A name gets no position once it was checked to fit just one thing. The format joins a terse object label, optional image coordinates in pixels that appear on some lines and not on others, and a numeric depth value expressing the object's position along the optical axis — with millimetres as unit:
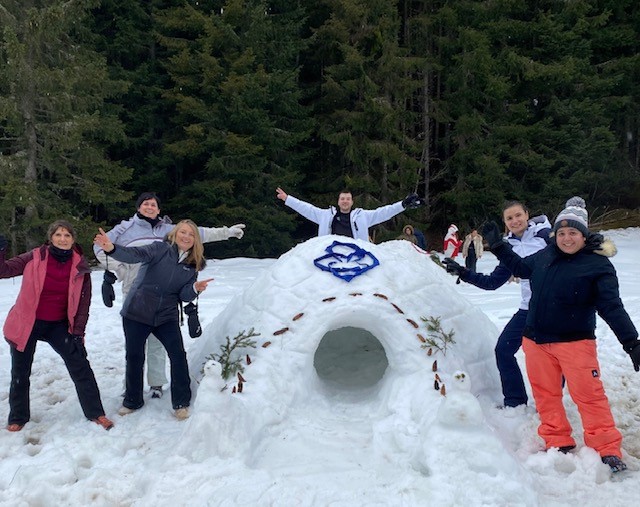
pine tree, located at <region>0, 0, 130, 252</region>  12039
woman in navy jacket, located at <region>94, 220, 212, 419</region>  4004
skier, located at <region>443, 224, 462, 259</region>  15320
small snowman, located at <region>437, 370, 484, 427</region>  3061
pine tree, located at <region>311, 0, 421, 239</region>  16031
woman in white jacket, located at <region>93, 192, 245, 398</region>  4332
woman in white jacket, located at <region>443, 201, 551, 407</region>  4094
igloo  3711
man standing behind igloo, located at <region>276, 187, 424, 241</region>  5672
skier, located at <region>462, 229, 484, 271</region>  12289
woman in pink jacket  3781
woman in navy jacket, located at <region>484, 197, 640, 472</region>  3260
